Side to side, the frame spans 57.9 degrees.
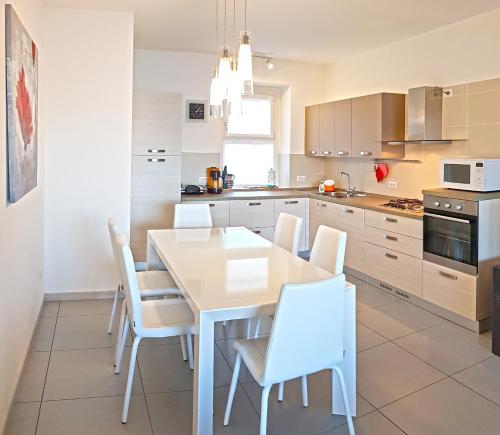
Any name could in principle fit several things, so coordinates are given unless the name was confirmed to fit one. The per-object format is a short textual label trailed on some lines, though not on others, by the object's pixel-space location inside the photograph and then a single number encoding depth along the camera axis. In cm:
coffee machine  554
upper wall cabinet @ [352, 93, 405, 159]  475
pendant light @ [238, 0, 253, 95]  262
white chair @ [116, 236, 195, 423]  237
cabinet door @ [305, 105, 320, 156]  593
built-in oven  345
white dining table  195
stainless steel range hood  429
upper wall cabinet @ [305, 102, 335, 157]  564
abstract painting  227
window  607
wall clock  568
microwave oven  346
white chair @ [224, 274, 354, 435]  182
